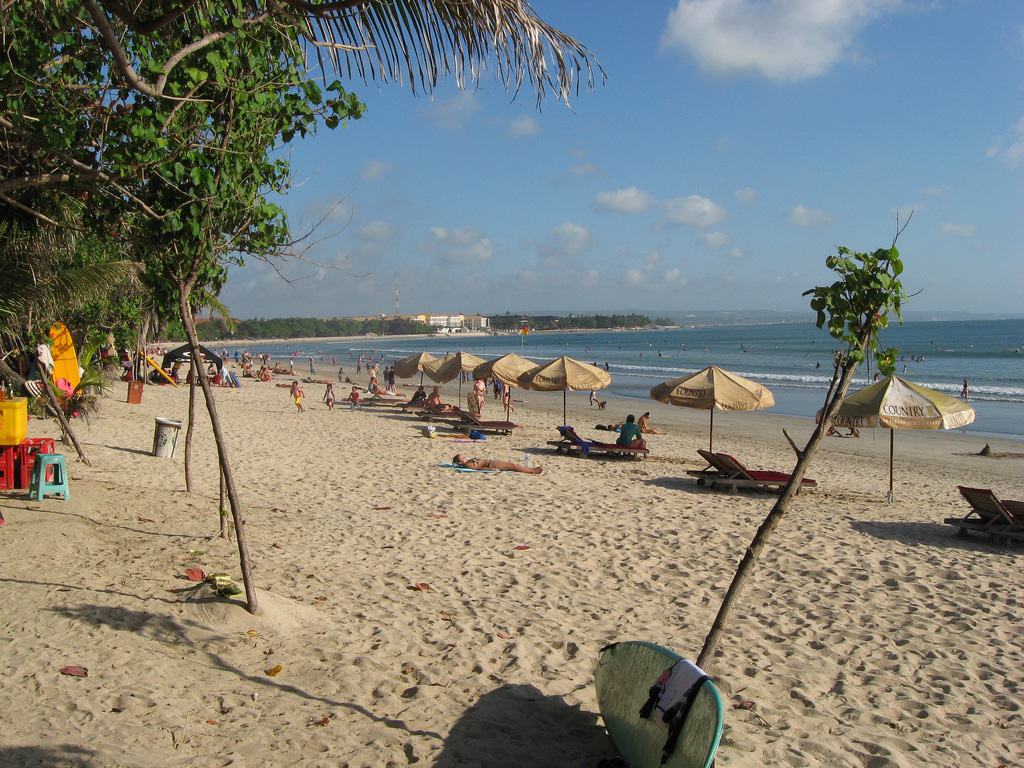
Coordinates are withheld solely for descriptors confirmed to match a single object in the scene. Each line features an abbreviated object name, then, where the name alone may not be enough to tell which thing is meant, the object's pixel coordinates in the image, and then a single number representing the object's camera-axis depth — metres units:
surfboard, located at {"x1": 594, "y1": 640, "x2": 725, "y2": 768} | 3.10
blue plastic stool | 7.50
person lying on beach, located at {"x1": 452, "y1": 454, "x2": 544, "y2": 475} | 12.50
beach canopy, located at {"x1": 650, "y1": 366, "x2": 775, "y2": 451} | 13.44
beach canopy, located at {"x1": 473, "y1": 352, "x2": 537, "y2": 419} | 18.78
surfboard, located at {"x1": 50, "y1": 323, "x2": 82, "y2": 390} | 10.59
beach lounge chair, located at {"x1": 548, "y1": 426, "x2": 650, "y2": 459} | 14.64
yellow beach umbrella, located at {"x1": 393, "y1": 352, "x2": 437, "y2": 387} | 23.95
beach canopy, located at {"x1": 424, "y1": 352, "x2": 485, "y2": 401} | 21.64
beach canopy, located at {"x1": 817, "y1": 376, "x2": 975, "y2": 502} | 10.39
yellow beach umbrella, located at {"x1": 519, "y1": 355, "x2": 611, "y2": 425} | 16.75
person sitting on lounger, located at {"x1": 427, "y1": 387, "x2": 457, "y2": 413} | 21.31
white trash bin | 11.89
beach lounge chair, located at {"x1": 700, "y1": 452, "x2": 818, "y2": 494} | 11.48
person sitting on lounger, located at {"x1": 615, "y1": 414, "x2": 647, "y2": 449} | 14.74
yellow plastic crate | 7.68
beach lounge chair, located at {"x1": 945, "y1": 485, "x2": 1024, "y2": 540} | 8.77
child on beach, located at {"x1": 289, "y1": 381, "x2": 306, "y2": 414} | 23.20
